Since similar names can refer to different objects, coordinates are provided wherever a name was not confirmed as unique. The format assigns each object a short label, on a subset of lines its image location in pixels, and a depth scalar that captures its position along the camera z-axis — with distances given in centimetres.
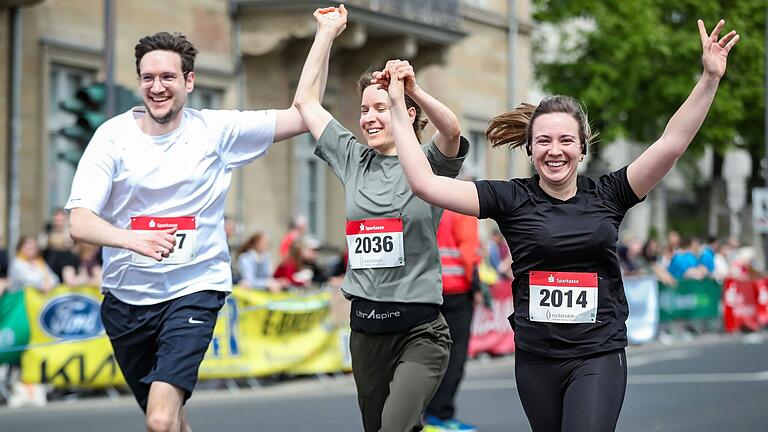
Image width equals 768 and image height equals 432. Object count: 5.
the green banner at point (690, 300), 2311
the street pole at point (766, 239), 2964
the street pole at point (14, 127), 1775
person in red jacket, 1002
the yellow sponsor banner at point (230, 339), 1281
